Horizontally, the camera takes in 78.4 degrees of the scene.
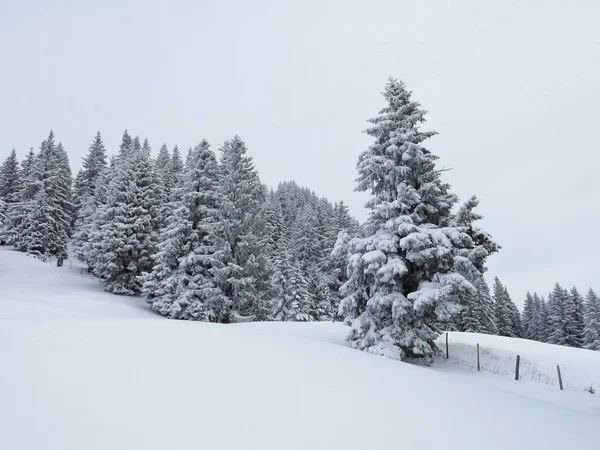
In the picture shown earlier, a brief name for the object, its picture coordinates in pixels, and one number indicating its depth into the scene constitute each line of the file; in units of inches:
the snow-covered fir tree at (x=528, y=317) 2863.7
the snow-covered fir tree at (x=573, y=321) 2181.3
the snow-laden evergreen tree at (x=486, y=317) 2054.6
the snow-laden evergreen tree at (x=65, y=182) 1911.9
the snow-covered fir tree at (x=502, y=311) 2406.5
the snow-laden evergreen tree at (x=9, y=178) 2276.1
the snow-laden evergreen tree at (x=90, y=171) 2333.9
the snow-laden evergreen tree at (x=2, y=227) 1879.3
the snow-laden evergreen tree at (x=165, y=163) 2046.0
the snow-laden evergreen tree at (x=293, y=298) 1513.3
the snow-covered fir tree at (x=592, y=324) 1977.1
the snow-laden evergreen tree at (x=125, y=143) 2212.1
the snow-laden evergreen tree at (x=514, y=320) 2571.4
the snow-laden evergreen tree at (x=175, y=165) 2091.5
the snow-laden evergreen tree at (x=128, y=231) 1238.3
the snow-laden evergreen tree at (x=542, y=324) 2559.1
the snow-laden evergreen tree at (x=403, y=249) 591.5
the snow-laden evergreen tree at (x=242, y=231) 998.4
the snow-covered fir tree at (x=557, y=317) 2217.5
